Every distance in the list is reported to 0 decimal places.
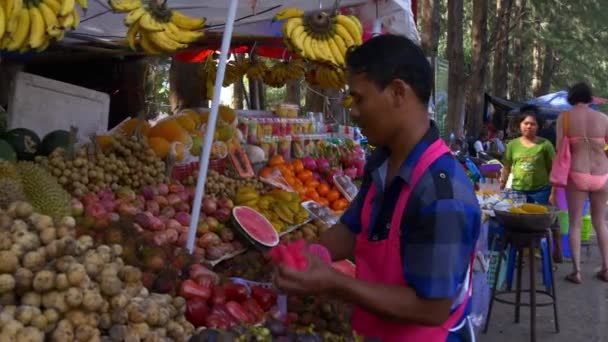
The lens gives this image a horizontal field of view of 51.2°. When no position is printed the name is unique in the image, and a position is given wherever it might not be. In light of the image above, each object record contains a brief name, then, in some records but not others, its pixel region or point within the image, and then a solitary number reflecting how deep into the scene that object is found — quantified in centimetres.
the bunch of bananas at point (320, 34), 455
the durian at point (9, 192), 312
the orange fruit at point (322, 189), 638
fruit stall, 247
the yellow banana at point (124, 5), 370
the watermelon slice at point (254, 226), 450
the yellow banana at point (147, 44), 389
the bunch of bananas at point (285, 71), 919
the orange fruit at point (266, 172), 602
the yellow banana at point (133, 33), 380
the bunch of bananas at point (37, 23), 300
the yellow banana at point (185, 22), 397
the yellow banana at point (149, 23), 371
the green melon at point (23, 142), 425
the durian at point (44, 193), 347
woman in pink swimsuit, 746
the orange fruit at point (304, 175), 642
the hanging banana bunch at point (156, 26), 373
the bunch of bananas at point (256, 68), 912
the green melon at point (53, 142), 440
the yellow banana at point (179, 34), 390
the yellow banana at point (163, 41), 382
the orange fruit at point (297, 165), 649
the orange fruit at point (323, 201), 619
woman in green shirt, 805
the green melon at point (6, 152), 392
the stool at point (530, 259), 573
